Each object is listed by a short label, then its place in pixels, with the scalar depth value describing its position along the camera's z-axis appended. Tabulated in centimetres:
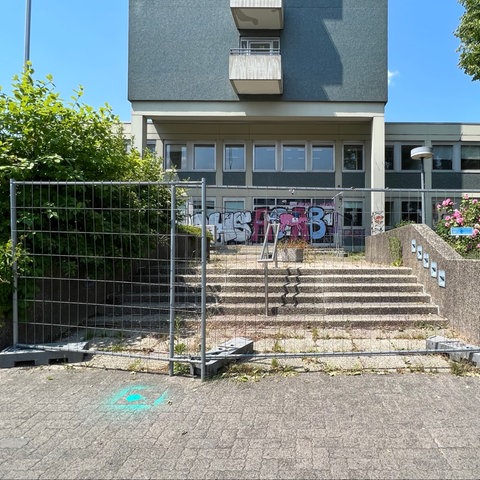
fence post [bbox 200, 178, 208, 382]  455
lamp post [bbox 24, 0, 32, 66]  1241
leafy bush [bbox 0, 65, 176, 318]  566
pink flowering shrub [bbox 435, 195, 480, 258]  808
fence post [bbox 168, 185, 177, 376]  460
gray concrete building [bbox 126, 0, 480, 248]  2119
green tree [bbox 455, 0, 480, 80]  1402
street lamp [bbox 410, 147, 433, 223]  1229
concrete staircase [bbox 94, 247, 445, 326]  696
